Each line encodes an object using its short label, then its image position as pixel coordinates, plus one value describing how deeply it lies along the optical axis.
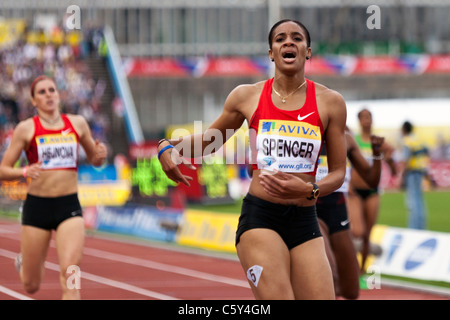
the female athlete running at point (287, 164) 10.91
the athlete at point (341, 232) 16.30
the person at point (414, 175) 32.53
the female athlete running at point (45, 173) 16.89
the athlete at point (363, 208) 23.31
